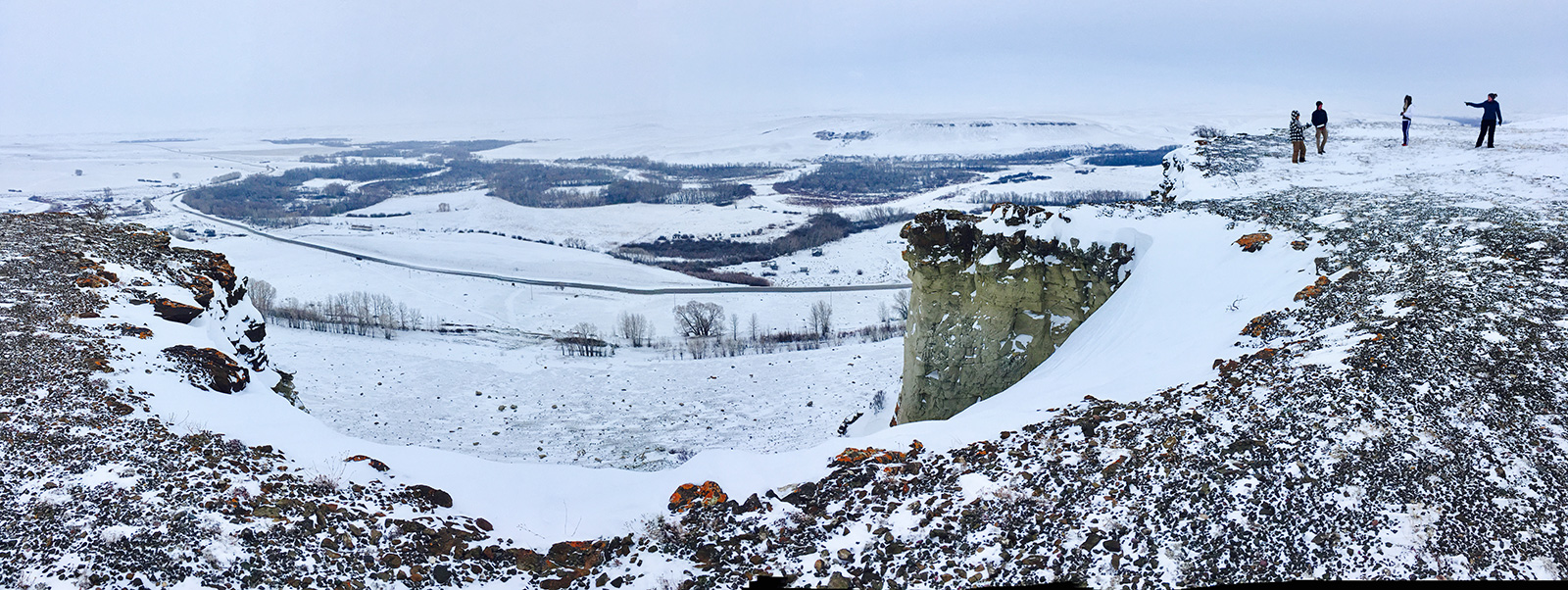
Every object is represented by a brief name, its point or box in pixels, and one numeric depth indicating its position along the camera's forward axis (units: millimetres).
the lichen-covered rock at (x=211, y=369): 11492
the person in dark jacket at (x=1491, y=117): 20473
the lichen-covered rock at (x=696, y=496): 8750
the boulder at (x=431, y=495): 8922
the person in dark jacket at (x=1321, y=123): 22641
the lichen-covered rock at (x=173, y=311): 13273
